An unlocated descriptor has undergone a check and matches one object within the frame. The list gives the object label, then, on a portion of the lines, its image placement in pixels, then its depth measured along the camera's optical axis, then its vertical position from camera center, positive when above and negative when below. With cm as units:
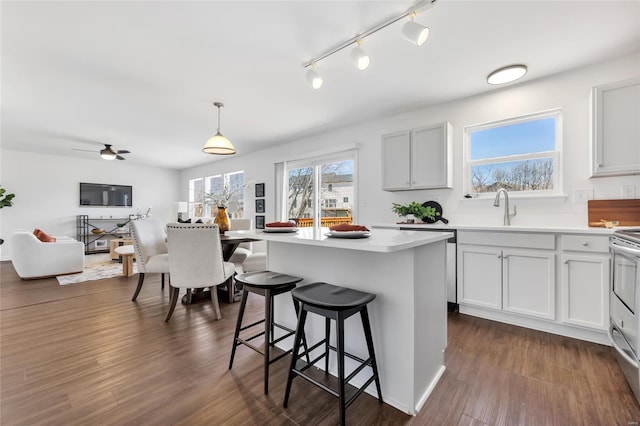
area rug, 422 -106
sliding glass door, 444 +38
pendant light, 324 +81
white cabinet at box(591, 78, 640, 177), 217 +67
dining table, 306 -83
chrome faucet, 287 +5
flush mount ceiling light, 248 +130
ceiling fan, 494 +109
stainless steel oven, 150 -59
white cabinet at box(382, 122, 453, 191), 315 +64
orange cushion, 455 -43
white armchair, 412 -71
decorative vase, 326 -11
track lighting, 169 +132
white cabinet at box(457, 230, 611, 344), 211 -62
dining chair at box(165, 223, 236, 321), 257 -45
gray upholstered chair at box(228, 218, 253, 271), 379 -59
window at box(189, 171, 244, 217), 632 +65
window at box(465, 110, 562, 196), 278 +61
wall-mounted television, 689 +46
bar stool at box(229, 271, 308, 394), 160 -47
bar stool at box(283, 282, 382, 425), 125 -49
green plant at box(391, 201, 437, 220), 318 -1
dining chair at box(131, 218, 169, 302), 307 -45
